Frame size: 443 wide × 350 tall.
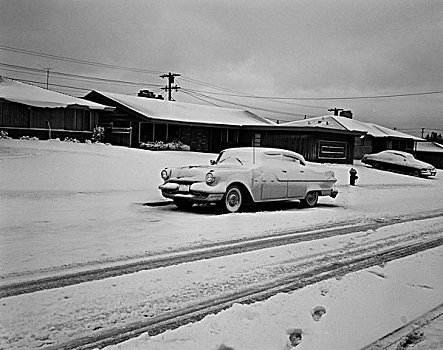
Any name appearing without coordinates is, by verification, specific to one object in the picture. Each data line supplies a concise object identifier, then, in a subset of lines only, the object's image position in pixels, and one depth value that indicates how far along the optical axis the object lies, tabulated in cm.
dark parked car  2333
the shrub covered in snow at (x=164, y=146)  2107
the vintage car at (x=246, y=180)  791
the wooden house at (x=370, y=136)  2933
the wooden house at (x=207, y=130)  2169
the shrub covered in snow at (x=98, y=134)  1609
